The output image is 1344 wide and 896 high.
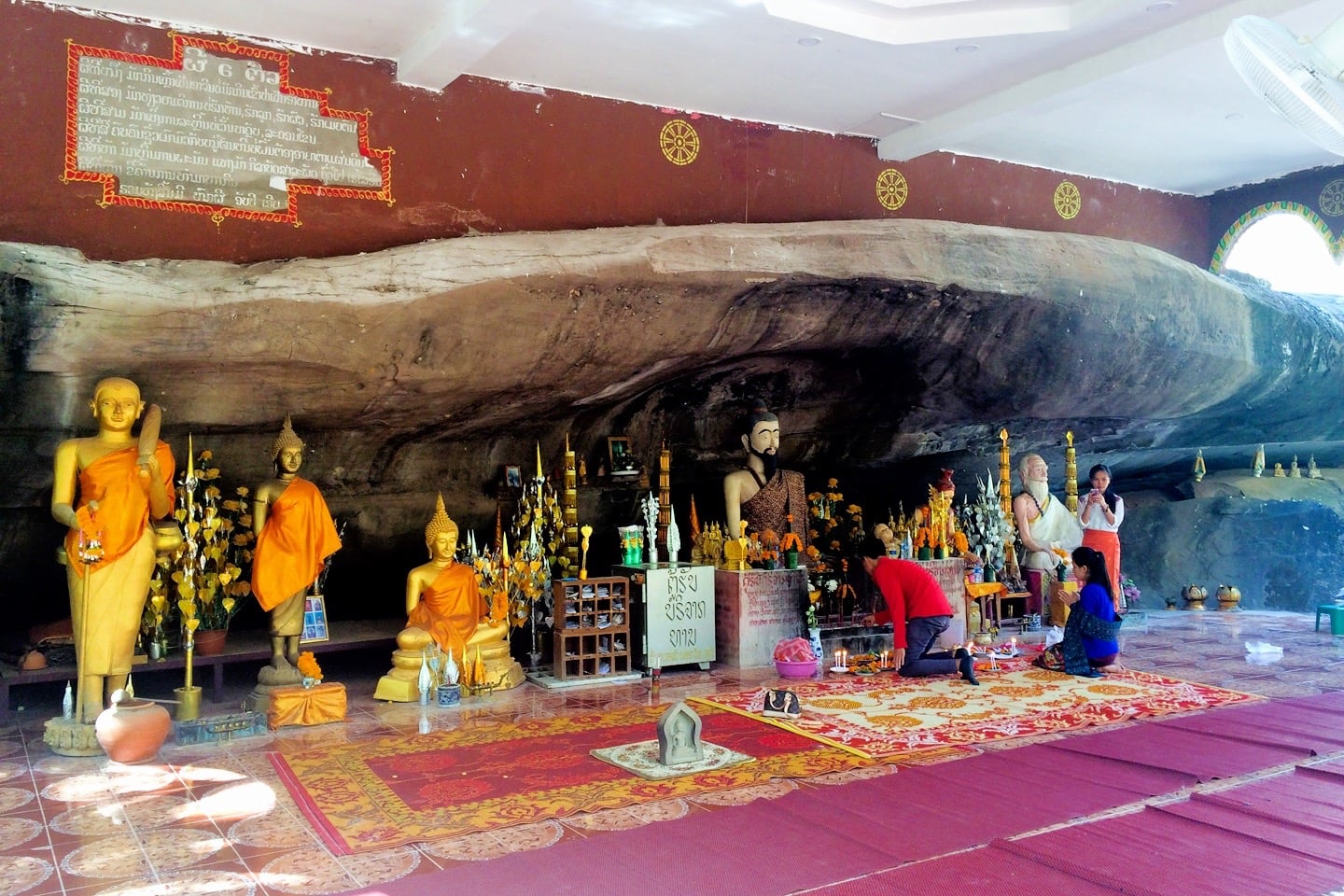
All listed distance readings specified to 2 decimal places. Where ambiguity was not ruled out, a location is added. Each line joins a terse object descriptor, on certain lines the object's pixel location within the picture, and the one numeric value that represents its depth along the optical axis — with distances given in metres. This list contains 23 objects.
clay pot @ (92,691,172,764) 5.11
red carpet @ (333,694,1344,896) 3.55
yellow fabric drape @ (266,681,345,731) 5.96
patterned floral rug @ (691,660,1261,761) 5.53
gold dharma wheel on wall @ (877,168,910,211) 8.66
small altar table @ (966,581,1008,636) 8.73
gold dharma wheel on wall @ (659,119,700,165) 7.69
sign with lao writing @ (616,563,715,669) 7.58
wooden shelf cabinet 7.29
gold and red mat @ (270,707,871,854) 4.28
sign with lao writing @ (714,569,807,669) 7.82
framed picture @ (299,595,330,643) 7.10
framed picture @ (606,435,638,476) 8.78
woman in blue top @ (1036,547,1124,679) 7.05
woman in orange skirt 9.16
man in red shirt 7.11
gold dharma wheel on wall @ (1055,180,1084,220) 9.73
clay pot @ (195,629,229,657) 6.73
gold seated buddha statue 6.69
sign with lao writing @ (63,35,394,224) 5.96
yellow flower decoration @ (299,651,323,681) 6.48
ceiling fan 3.81
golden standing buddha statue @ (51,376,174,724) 5.61
